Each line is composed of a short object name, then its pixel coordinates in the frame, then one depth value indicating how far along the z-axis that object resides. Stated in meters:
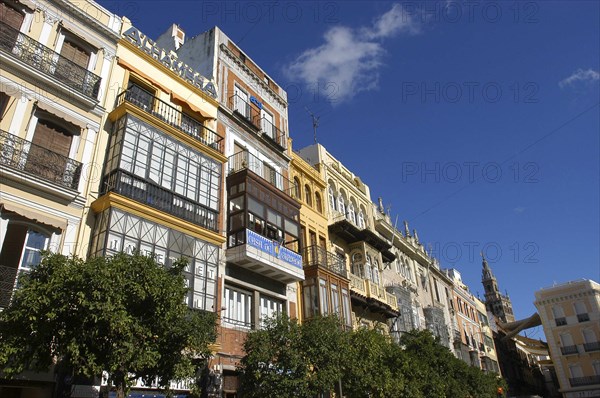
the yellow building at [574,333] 54.19
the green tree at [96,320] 9.64
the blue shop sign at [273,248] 19.00
